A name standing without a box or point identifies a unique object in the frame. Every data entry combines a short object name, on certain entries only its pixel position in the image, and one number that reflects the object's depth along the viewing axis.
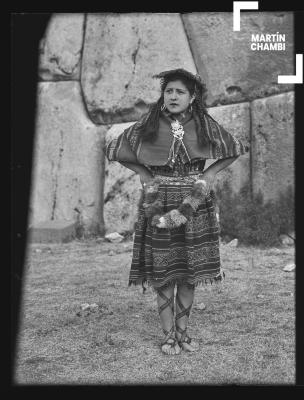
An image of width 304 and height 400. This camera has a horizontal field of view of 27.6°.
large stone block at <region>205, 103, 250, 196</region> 6.59
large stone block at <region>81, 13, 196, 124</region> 6.39
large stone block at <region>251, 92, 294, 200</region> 6.44
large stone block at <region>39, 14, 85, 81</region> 6.63
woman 3.54
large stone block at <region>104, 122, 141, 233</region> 6.83
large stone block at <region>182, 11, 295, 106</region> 6.30
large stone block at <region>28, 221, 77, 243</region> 6.79
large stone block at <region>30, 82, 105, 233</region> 6.85
